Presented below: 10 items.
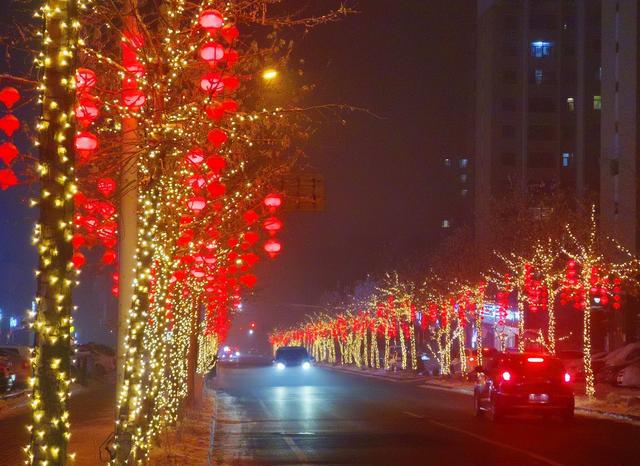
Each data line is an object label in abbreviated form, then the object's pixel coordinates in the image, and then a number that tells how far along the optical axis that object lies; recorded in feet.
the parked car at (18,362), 123.72
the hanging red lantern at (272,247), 66.80
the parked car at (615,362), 144.87
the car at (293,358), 253.85
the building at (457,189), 401.49
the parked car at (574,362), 155.94
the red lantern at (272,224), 63.05
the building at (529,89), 322.34
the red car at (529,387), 83.25
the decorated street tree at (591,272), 110.83
